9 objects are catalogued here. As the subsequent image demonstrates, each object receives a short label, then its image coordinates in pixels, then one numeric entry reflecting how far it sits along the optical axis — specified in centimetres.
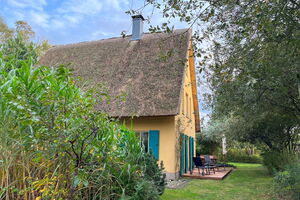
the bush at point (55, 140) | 255
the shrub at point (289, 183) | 533
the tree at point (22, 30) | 1988
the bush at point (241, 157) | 2422
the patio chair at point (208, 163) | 1156
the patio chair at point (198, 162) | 1101
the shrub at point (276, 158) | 866
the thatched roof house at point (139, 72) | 1027
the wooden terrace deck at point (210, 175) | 1039
